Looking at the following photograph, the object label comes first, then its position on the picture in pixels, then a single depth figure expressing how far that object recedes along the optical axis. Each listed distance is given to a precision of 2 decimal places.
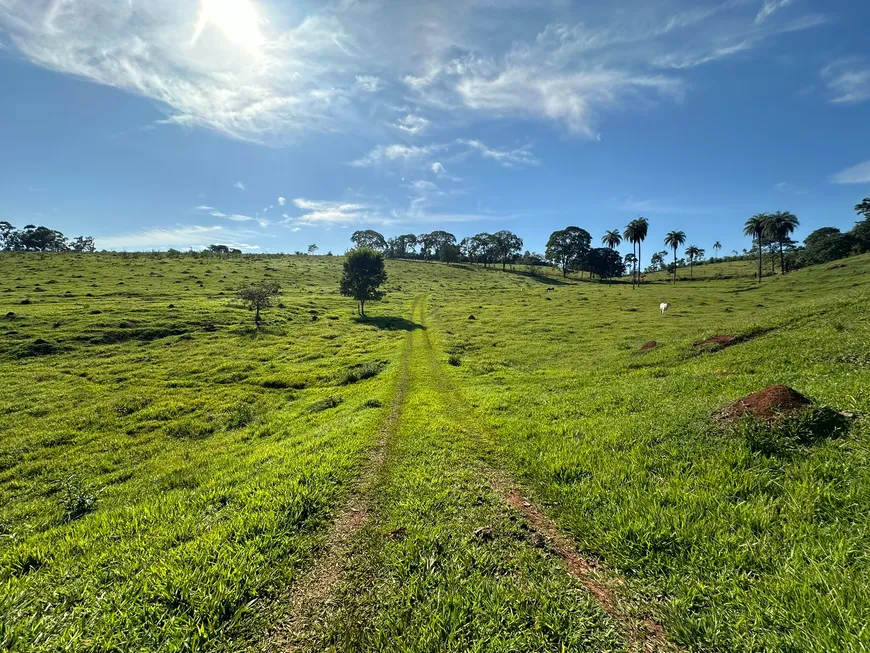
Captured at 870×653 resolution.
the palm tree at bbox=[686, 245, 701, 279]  132.75
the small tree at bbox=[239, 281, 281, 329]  45.38
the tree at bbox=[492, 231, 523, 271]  147.38
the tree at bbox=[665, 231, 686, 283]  104.81
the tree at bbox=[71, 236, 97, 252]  159.75
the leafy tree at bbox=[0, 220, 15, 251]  157.12
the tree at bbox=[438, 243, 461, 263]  156.38
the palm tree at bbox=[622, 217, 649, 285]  91.62
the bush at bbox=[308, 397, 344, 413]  18.34
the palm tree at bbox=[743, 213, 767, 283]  90.50
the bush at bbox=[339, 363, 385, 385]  23.72
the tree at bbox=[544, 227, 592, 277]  129.50
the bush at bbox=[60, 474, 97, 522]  10.12
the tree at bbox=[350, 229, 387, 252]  198.38
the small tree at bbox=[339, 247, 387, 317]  57.88
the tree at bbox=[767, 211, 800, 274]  87.62
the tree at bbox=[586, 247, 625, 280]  122.56
